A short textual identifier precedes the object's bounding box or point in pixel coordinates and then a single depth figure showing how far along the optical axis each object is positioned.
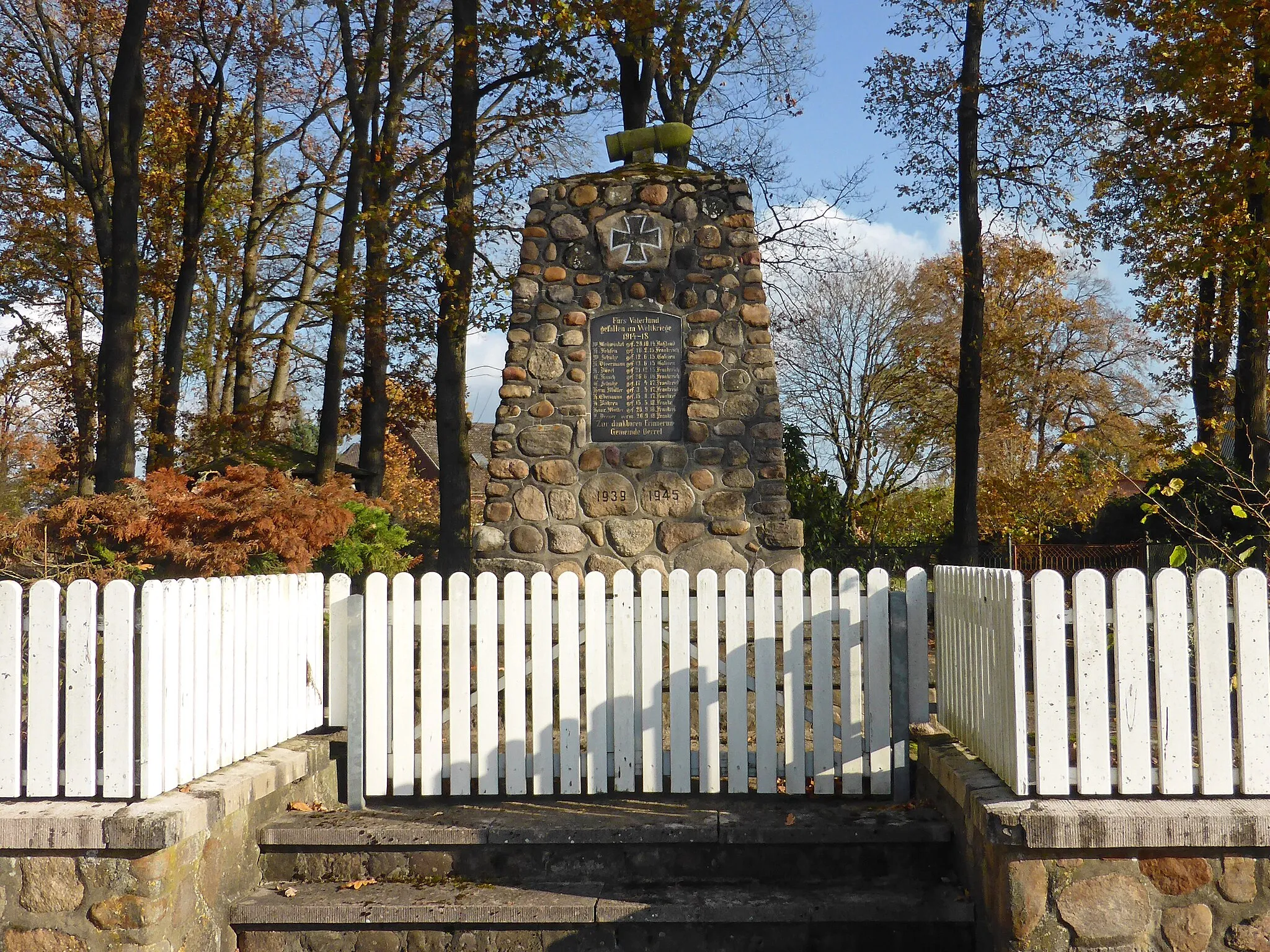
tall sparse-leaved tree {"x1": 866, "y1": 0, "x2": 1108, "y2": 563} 14.94
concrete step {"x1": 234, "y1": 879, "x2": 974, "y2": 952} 4.09
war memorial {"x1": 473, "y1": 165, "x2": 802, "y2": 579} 7.58
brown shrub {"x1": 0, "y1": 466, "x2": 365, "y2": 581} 9.39
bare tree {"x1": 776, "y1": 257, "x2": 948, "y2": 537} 22.17
